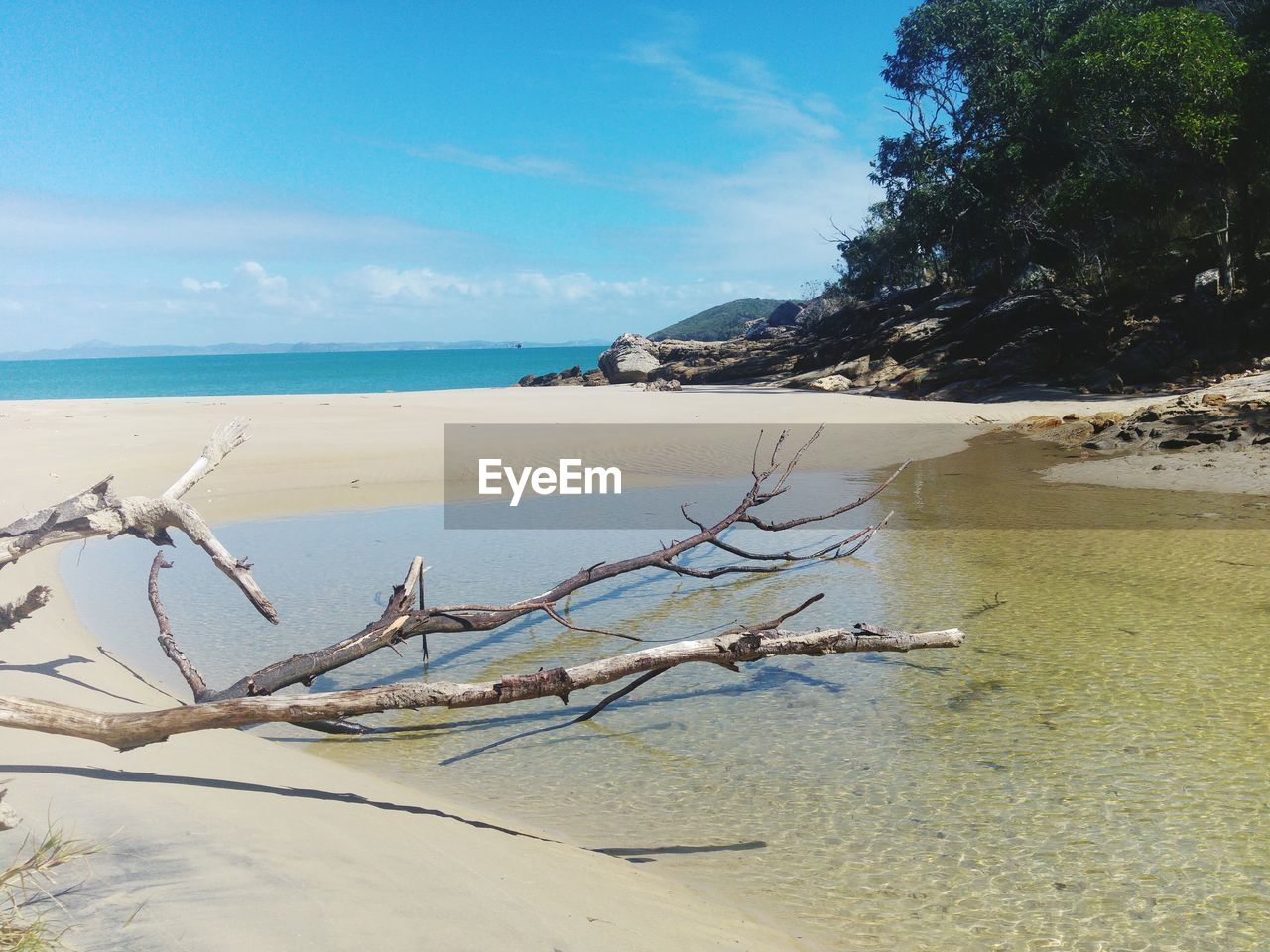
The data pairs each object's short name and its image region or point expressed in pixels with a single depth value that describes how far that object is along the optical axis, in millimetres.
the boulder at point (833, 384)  31397
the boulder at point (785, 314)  77550
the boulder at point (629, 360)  46062
